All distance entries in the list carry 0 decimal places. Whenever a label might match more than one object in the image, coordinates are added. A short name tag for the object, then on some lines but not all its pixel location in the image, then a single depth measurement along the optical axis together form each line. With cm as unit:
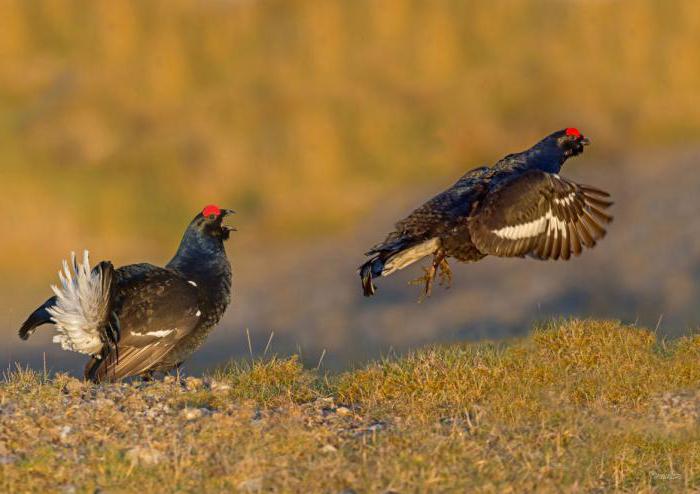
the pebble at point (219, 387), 1714
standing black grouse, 1842
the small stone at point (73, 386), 1684
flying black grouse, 2052
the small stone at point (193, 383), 1741
